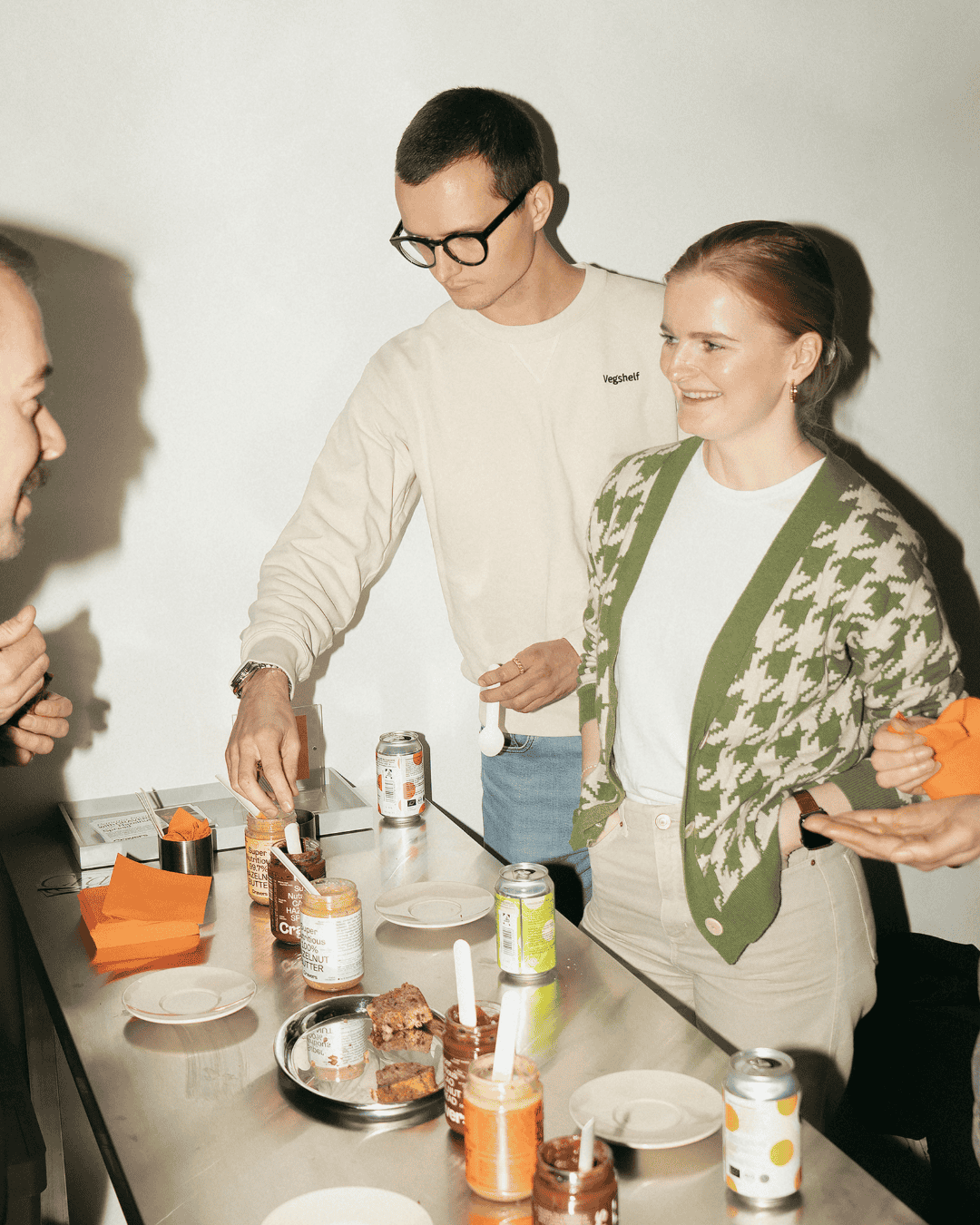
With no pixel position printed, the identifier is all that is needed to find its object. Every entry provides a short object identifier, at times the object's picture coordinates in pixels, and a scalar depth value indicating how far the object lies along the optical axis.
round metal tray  1.20
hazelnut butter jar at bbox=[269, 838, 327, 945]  1.61
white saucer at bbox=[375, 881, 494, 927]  1.68
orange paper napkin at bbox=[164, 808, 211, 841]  1.94
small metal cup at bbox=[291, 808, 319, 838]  1.88
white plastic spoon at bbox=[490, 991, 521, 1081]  1.00
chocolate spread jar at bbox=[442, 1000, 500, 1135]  1.13
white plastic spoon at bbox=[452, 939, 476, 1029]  1.14
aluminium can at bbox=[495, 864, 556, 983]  1.46
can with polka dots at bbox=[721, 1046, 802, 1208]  1.00
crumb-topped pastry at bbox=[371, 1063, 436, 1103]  1.21
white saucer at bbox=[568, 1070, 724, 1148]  1.13
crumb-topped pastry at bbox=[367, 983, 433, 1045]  1.30
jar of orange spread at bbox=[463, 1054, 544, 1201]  1.02
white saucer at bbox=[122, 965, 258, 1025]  1.41
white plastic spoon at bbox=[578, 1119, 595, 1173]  0.92
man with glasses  2.12
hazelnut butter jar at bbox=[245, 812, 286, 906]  1.77
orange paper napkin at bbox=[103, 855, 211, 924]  1.71
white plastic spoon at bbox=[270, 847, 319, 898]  1.46
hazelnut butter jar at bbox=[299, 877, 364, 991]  1.44
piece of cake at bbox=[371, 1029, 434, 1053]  1.30
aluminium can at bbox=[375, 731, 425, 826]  2.16
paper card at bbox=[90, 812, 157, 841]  2.14
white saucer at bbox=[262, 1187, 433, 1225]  1.03
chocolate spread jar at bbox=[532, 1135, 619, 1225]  0.91
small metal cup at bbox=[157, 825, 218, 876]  1.92
